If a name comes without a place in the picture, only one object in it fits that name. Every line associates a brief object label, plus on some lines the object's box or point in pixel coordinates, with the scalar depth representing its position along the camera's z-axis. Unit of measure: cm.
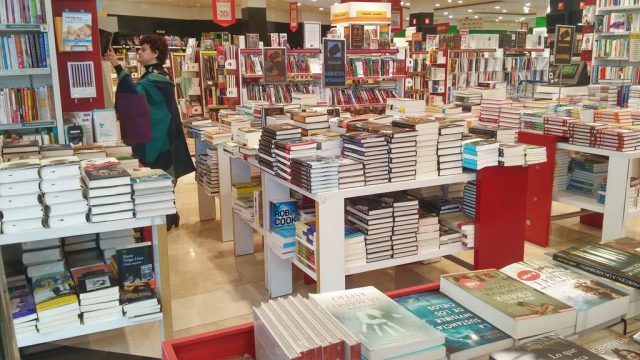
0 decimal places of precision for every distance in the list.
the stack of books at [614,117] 454
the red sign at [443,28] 1640
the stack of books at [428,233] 324
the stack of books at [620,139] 392
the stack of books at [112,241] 285
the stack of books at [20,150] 303
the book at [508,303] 127
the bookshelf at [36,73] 368
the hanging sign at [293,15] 1989
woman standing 485
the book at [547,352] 107
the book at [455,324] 124
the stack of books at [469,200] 352
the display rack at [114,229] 226
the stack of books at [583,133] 414
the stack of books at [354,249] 301
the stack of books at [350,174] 290
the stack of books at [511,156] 324
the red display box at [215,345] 131
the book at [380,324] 114
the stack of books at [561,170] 473
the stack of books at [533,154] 330
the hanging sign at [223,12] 1114
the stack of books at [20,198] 221
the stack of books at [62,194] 227
